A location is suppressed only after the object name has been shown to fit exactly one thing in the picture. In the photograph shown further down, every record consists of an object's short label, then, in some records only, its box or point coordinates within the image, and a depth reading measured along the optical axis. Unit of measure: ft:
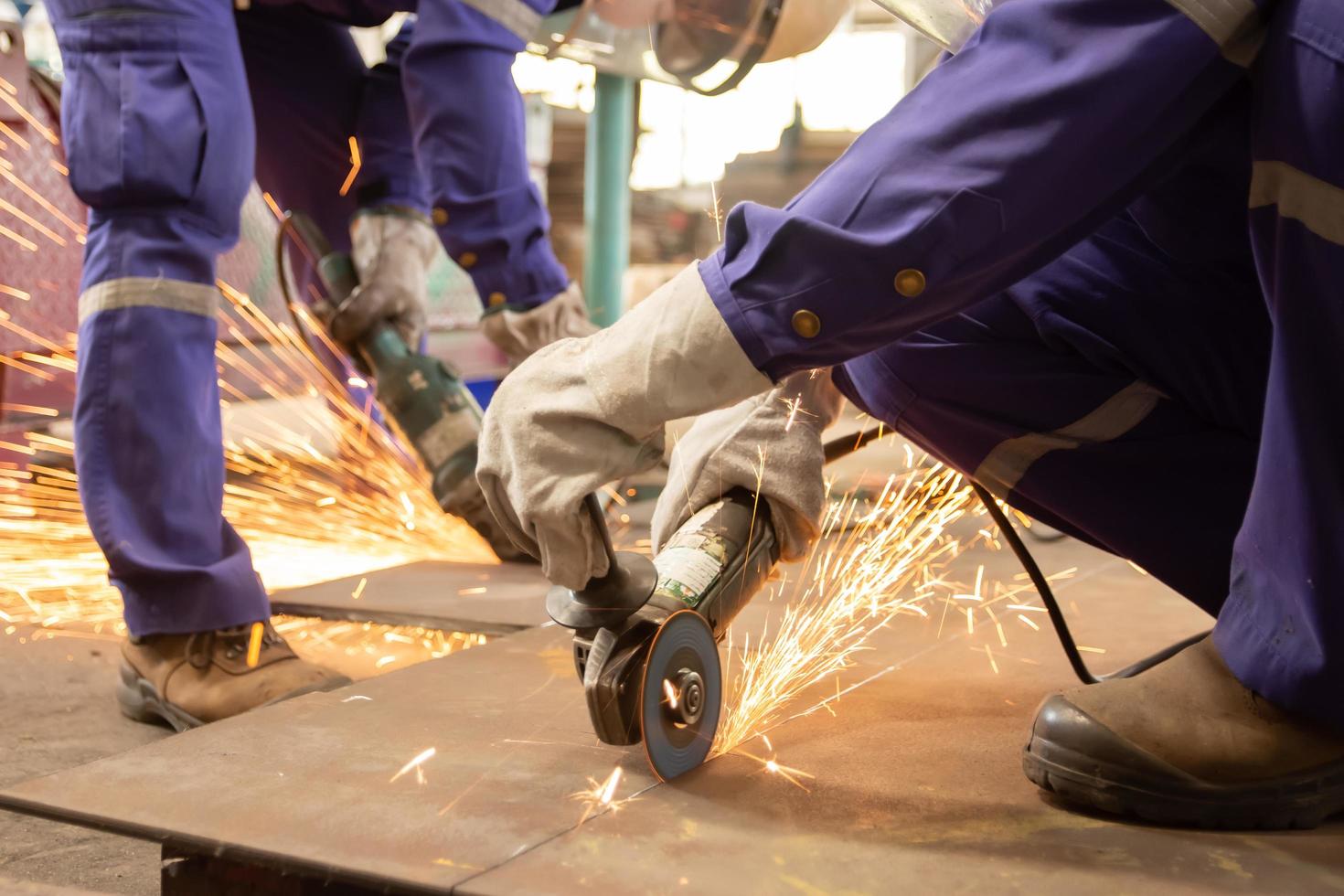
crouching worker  3.92
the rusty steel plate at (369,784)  4.23
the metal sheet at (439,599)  7.86
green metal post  15.69
